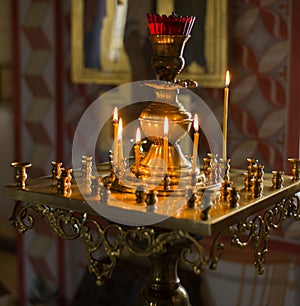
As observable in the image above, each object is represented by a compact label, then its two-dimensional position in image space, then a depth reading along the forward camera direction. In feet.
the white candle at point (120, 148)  6.53
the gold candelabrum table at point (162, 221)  5.71
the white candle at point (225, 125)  6.51
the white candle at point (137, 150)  6.35
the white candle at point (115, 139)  6.45
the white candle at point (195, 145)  6.22
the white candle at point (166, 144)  6.14
